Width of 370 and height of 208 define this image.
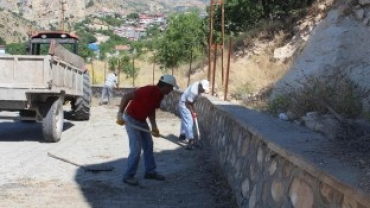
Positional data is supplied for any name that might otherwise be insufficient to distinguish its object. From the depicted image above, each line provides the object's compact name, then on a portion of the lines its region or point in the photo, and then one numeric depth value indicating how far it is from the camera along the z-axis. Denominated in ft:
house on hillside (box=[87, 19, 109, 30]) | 419.00
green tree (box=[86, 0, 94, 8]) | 554.67
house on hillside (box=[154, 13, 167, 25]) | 471.21
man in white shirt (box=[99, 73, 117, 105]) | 70.13
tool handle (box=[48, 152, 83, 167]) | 26.75
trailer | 32.30
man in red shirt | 22.54
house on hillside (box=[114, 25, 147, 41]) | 387.53
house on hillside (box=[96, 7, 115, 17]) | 520.01
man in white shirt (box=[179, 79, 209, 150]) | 32.73
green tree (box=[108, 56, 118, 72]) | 123.71
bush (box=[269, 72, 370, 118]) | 20.56
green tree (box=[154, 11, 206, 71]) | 108.06
